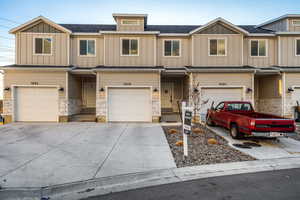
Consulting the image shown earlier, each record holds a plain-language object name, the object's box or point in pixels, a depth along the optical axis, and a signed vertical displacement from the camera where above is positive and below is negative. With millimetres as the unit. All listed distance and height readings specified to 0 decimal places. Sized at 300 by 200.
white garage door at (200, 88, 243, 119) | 12883 +406
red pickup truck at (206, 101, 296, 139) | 6762 -884
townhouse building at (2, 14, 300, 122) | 12570 +2430
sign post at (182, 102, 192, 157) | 5441 -637
